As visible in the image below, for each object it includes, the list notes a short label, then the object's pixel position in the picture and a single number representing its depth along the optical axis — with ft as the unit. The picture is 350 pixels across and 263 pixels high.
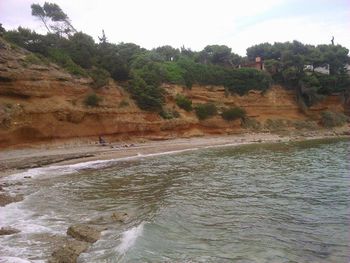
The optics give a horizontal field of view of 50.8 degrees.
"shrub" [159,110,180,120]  131.54
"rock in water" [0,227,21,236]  33.90
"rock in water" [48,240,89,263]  27.48
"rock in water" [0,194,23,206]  45.89
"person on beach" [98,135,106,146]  107.16
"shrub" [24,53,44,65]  99.15
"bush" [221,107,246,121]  151.33
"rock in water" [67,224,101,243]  32.53
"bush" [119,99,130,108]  119.96
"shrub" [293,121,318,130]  169.31
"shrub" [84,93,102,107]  109.70
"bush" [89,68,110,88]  116.06
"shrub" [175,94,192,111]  144.05
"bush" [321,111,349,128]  175.01
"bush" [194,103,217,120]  145.28
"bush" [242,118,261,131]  156.75
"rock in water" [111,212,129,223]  39.16
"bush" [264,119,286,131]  162.04
